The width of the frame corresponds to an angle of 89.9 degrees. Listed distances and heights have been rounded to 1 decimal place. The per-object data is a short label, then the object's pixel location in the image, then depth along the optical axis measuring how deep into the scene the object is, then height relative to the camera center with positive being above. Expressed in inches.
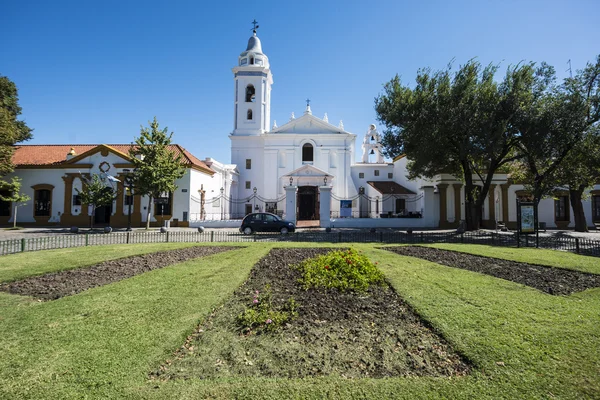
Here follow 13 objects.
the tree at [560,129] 698.8 +204.2
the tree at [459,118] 718.5 +240.8
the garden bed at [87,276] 250.2 -63.3
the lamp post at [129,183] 907.7 +90.8
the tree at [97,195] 892.6 +51.2
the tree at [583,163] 761.6 +135.7
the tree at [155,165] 872.9 +140.4
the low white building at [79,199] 1022.4 +59.2
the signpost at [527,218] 557.3 -5.5
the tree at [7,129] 956.0 +274.9
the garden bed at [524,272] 263.3 -59.6
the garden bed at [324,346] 133.2 -67.5
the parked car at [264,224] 776.9 -27.9
